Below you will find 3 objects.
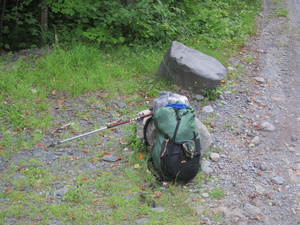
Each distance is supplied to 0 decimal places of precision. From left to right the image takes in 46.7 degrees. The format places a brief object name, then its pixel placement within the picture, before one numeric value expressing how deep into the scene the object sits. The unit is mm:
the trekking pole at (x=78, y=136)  4912
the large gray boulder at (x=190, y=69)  6480
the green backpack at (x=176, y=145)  4242
